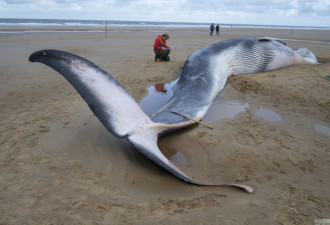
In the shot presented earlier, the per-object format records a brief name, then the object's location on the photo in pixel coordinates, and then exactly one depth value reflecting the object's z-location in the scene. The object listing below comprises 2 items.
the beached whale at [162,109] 3.29
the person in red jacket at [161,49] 12.07
